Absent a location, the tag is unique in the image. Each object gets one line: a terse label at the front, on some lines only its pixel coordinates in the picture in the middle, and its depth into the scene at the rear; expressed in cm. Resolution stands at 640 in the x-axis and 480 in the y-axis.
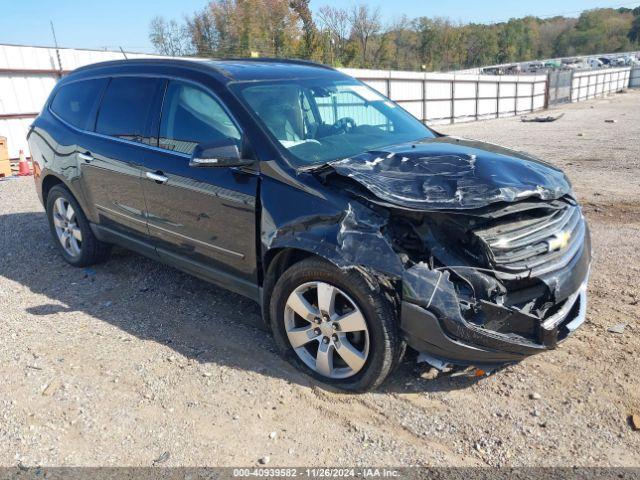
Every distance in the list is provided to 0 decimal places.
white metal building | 1283
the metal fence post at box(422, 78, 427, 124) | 2375
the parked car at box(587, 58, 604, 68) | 6862
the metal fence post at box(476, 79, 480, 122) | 2743
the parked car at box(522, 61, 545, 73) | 6825
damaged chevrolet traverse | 282
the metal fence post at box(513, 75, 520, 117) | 3116
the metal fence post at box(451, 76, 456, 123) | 2559
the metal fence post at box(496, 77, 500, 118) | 2916
